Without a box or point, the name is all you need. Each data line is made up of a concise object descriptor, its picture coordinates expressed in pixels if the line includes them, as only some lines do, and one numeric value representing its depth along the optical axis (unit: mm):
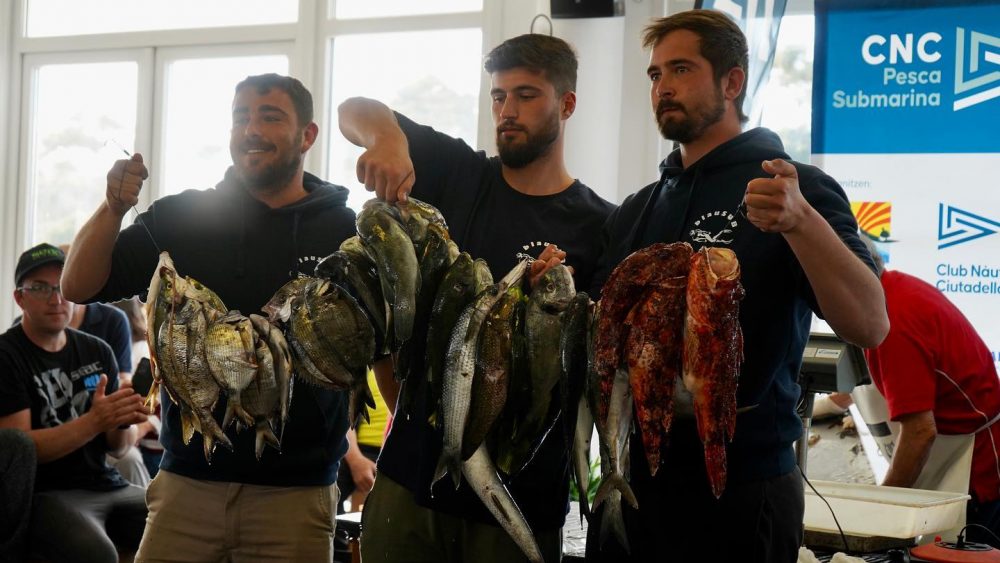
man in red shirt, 3637
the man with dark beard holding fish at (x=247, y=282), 2807
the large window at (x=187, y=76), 6852
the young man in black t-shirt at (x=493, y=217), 2393
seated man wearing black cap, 4074
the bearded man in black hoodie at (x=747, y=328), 1957
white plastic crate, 2889
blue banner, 5047
